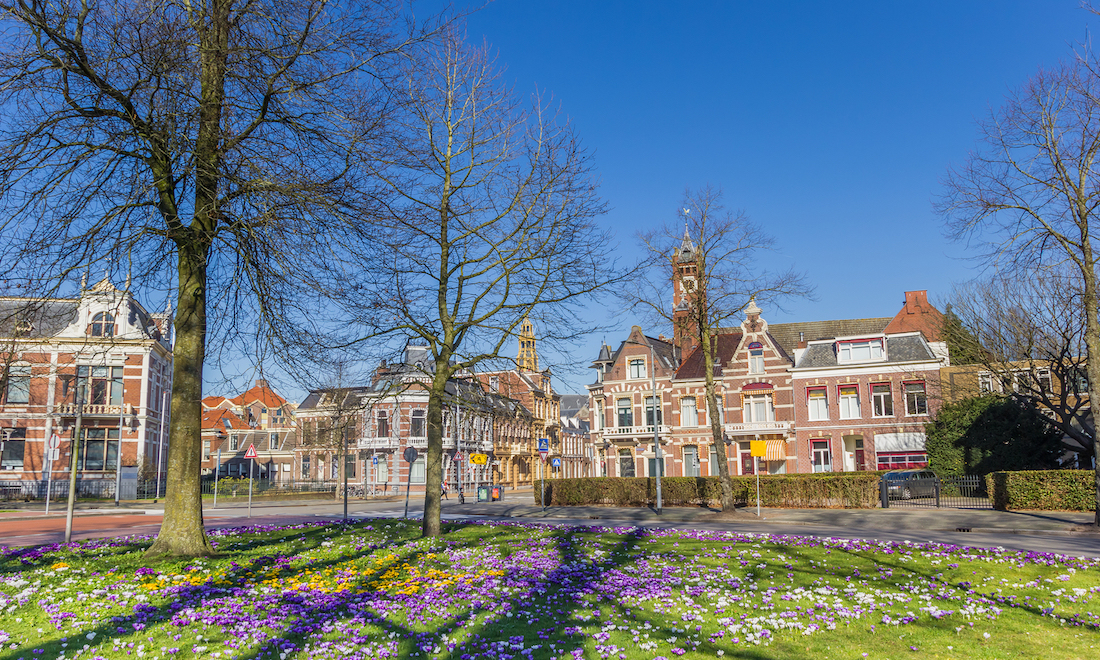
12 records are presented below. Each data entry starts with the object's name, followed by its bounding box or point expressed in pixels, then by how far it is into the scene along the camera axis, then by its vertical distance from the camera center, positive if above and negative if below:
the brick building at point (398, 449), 62.88 -0.98
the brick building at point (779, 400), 45.62 +2.02
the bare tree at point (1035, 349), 31.59 +3.54
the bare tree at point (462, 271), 16.78 +3.84
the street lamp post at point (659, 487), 30.70 -2.31
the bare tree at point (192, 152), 10.10 +4.35
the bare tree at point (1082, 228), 21.70 +5.82
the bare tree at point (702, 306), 30.05 +5.21
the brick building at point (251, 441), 80.50 +0.16
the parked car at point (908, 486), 34.44 -2.80
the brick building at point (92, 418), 48.69 +1.94
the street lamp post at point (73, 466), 17.19 -0.48
